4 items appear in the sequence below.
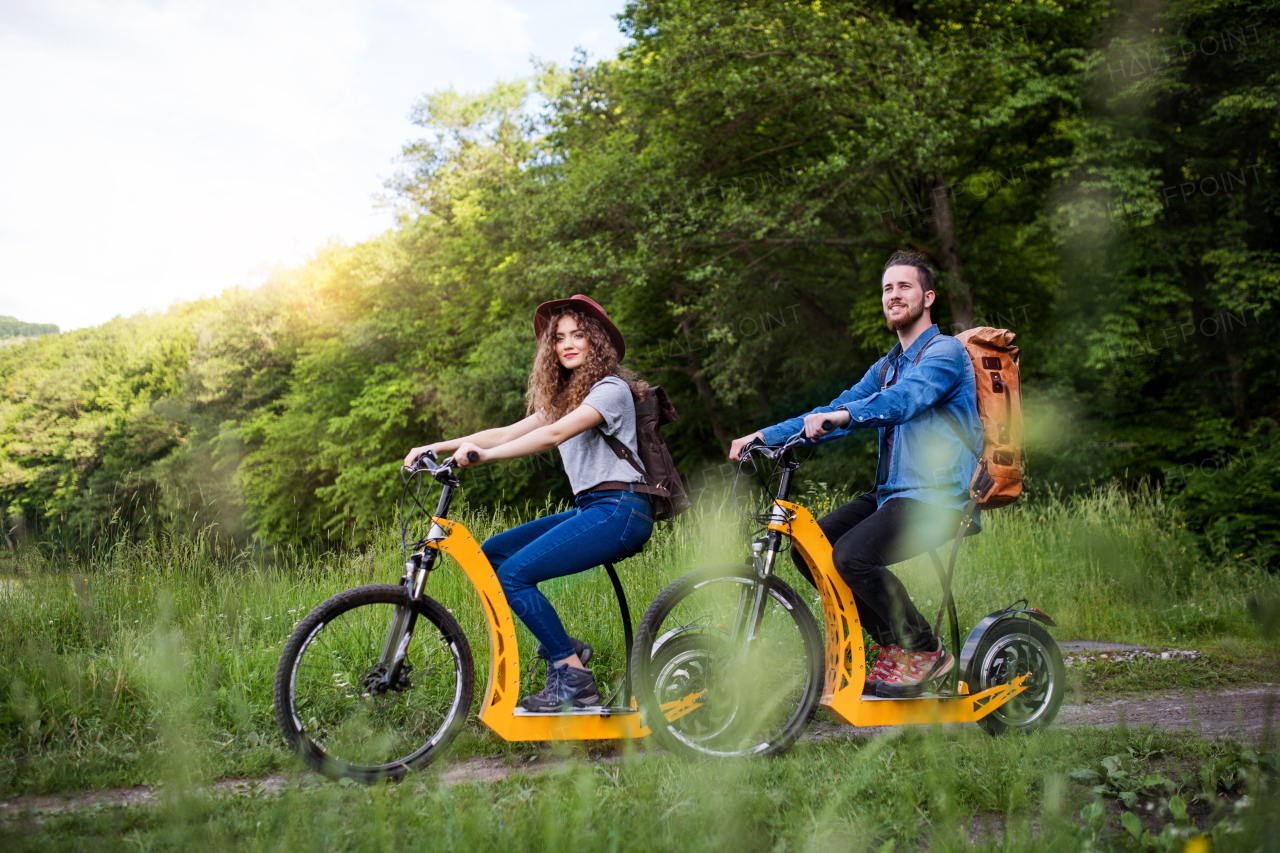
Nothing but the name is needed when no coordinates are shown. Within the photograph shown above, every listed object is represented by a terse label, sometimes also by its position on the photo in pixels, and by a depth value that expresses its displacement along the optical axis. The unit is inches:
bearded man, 136.7
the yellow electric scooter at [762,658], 131.4
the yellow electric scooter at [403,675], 124.2
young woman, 132.6
